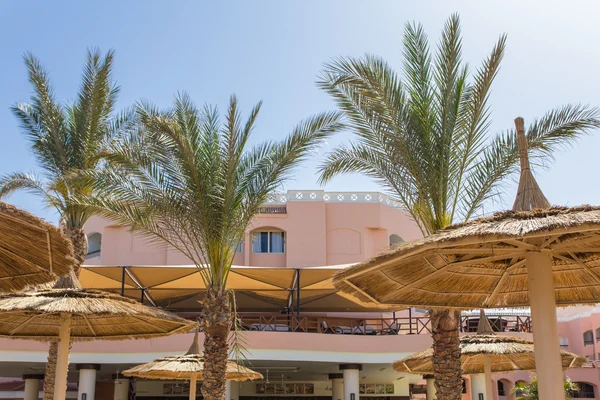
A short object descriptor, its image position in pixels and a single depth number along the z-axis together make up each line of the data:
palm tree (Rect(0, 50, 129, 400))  15.35
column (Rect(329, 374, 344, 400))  26.02
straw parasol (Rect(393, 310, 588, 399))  14.56
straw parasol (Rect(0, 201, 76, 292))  5.77
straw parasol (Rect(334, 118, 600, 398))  5.99
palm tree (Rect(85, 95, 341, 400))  12.43
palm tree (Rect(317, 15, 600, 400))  11.52
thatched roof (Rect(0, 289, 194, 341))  9.90
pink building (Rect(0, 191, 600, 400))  20.81
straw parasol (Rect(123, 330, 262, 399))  15.81
